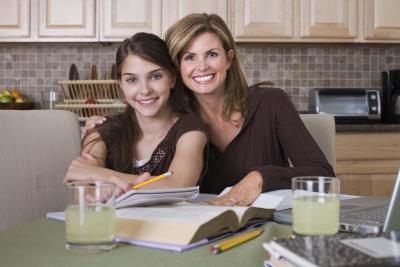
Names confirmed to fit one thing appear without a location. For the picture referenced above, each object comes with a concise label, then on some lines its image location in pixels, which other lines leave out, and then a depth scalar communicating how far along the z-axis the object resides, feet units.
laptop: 2.58
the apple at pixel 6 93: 11.03
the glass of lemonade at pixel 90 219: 2.62
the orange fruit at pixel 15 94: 11.18
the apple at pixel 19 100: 11.08
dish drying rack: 10.14
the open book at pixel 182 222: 2.75
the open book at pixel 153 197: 3.32
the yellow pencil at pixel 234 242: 2.64
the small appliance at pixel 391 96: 11.05
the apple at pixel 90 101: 10.18
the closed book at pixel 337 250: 1.76
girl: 5.27
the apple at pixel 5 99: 10.76
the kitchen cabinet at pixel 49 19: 11.07
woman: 5.61
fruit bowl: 10.73
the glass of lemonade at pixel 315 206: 2.72
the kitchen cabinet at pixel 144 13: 11.04
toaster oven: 10.87
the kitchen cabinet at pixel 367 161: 9.98
